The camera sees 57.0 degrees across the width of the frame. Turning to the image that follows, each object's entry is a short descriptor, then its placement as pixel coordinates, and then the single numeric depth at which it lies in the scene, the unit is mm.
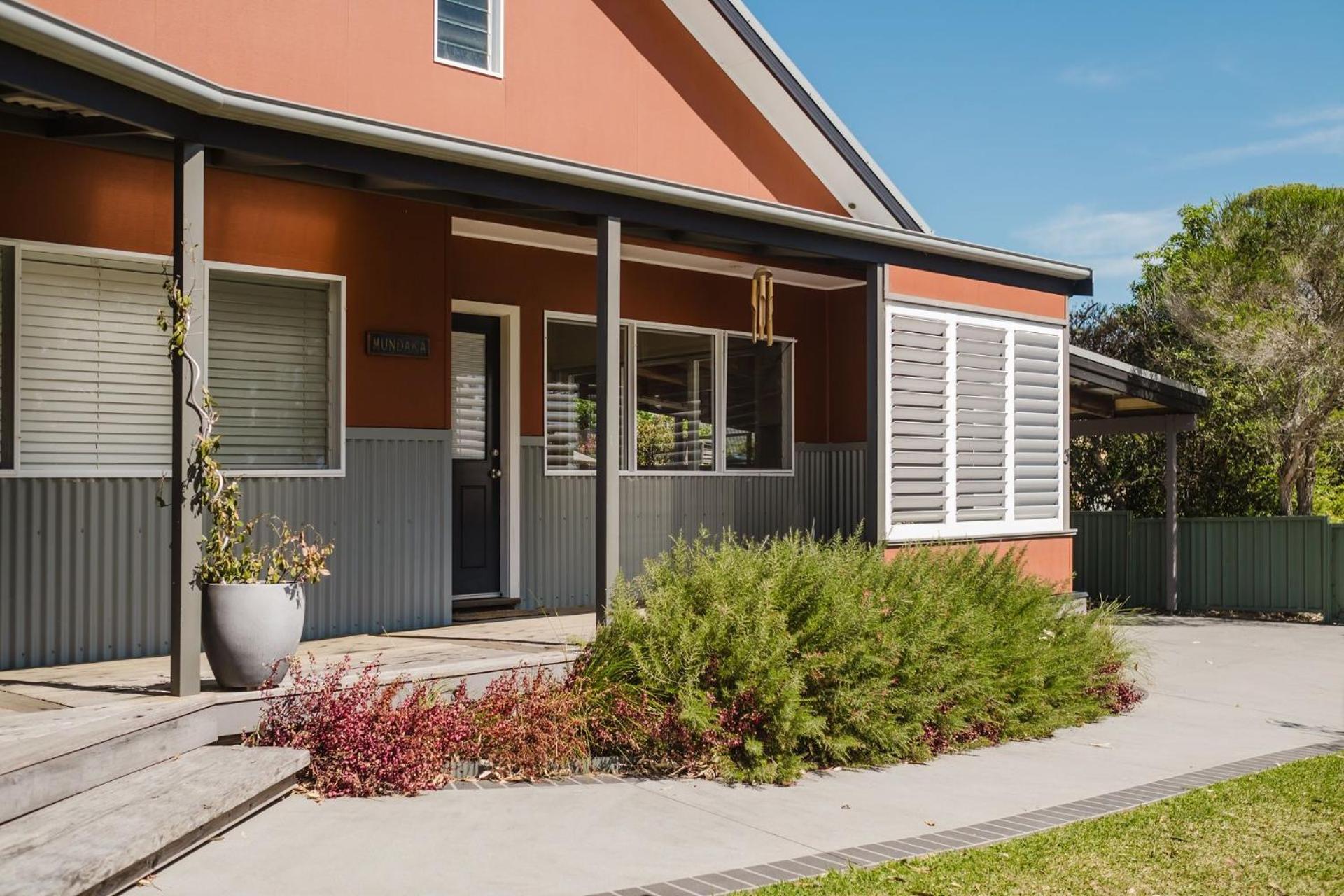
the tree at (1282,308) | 14117
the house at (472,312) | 7020
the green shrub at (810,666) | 6789
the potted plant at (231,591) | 6090
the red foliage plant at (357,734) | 6098
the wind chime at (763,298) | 10906
